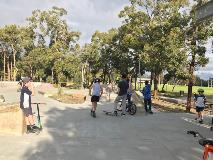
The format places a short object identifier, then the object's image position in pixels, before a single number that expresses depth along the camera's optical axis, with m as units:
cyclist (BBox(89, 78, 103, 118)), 7.82
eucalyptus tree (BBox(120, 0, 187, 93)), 12.17
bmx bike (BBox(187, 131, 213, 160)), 2.14
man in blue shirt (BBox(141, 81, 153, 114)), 8.77
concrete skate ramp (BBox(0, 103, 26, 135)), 5.42
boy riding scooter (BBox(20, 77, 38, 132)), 5.68
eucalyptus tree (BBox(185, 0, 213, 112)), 11.59
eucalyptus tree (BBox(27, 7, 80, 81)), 15.62
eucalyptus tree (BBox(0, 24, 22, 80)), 27.39
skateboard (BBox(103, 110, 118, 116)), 8.04
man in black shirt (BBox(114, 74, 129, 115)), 8.13
